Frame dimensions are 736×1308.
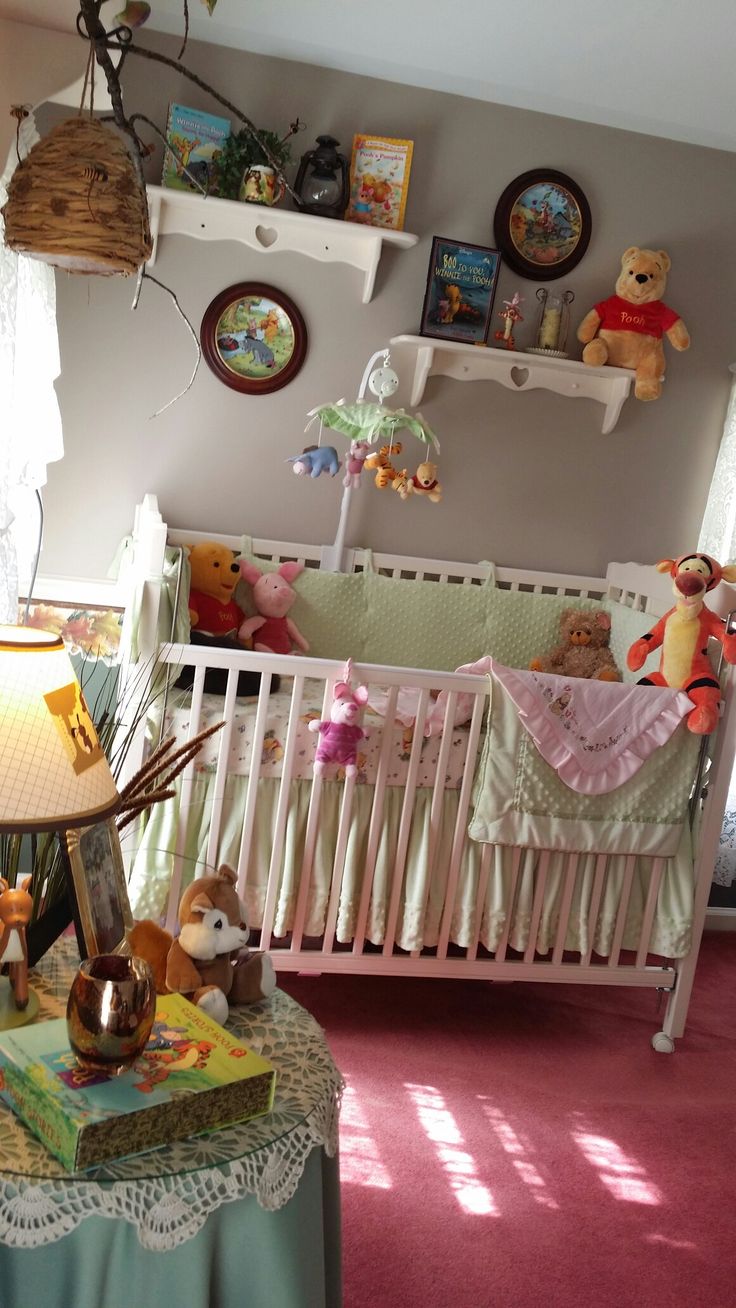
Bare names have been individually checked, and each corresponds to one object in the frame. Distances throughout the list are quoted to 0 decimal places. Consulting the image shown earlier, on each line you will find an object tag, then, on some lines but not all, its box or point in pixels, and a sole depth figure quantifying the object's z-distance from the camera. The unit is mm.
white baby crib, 2262
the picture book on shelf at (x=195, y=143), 2812
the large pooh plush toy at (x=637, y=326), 3076
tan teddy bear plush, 3078
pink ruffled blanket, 2270
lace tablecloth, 926
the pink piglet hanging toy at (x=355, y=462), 2858
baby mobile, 2809
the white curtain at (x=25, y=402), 1850
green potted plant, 2820
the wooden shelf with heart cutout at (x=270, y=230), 2842
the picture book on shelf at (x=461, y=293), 3033
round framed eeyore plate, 3006
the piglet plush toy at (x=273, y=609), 2918
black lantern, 2857
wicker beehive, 1242
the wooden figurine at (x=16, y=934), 1146
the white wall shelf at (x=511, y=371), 3055
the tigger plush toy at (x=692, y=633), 2379
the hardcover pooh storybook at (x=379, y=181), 2955
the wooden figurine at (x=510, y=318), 3080
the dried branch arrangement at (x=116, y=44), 1320
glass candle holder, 3111
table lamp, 971
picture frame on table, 1194
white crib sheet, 2293
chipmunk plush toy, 1227
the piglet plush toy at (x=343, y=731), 2195
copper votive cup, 997
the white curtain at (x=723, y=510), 3213
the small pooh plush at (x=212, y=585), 2818
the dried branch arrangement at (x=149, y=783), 1312
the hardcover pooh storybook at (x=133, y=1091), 947
